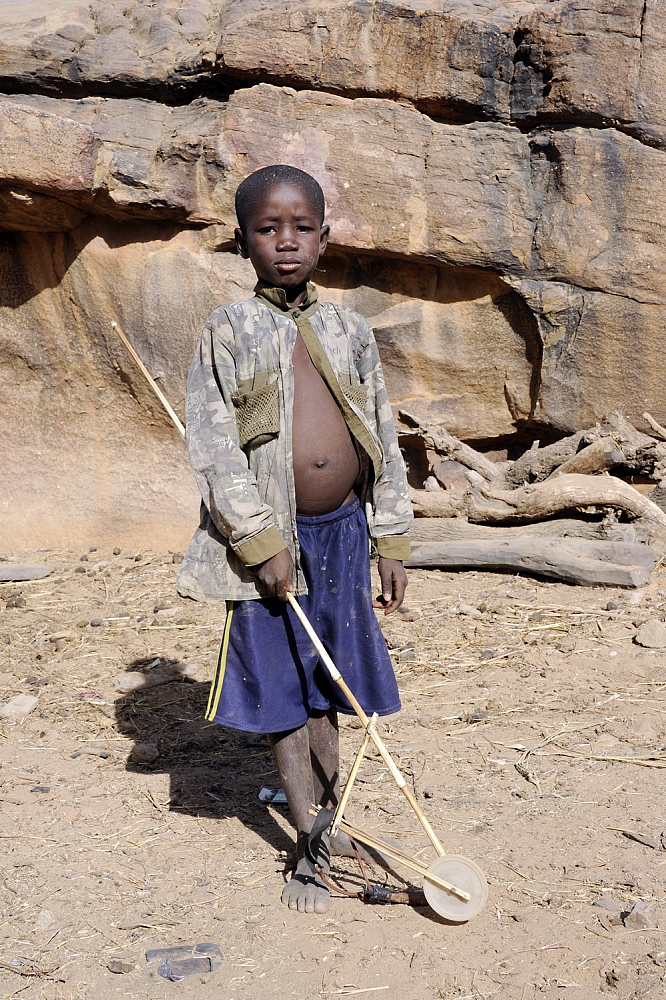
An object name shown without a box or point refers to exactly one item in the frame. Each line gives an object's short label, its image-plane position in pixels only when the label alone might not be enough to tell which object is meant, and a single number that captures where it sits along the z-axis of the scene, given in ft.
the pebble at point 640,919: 7.41
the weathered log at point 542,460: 19.31
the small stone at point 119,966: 7.20
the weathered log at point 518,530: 17.53
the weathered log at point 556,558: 16.43
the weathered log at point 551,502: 17.75
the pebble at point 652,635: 13.78
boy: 8.11
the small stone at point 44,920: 7.79
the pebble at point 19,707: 12.42
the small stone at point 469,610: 15.61
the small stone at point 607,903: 7.74
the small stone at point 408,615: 15.62
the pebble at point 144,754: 11.10
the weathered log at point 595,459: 18.52
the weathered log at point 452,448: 19.90
